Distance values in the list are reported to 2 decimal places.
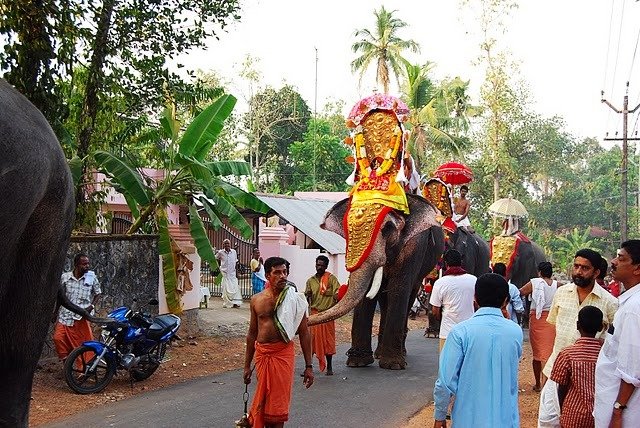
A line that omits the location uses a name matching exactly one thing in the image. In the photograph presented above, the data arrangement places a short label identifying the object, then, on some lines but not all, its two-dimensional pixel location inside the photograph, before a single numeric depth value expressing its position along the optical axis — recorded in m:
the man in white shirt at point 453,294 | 7.18
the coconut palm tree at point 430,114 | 30.27
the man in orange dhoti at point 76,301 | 8.67
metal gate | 20.14
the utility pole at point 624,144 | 24.49
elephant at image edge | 3.14
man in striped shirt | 4.50
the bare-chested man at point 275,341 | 5.67
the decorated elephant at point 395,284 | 9.76
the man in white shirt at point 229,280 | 17.58
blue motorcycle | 8.10
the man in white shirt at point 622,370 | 3.74
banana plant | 11.00
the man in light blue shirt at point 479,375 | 3.92
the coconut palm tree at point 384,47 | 33.41
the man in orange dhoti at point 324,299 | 9.33
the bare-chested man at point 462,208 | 14.15
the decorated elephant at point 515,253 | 14.95
